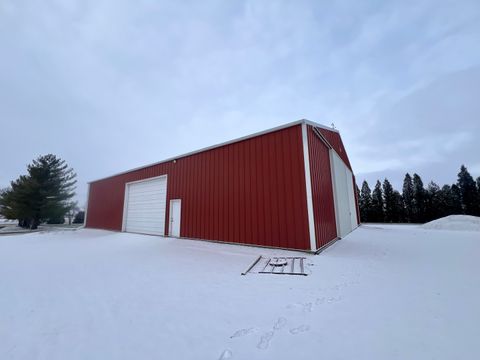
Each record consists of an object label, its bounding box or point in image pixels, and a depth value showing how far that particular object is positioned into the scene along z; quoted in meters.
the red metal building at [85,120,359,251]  5.62
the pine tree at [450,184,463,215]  20.09
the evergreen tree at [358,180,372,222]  22.52
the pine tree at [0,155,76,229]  15.67
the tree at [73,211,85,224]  23.20
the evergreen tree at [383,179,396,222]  21.87
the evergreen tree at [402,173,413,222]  21.59
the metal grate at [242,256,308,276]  3.73
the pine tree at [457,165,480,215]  19.75
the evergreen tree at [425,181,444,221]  20.50
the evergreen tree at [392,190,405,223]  21.59
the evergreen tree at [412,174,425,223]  21.09
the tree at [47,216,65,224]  20.38
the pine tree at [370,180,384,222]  22.19
